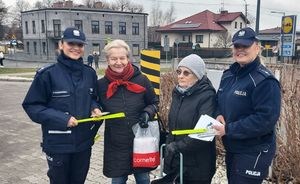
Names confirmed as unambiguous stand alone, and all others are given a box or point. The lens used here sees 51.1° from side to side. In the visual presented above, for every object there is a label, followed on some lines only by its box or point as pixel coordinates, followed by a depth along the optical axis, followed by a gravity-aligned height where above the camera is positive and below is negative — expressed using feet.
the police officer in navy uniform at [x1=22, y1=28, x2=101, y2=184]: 9.68 -1.66
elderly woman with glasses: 9.42 -2.05
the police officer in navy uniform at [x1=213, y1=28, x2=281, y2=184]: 8.11 -1.60
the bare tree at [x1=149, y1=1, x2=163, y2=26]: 307.37 +34.07
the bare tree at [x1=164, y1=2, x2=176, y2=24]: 309.28 +35.28
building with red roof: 191.52 +15.90
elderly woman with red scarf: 10.55 -1.74
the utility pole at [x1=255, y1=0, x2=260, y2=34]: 44.86 +5.63
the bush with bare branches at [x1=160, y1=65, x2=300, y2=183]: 12.63 -3.42
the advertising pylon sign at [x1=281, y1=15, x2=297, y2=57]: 37.14 +2.18
